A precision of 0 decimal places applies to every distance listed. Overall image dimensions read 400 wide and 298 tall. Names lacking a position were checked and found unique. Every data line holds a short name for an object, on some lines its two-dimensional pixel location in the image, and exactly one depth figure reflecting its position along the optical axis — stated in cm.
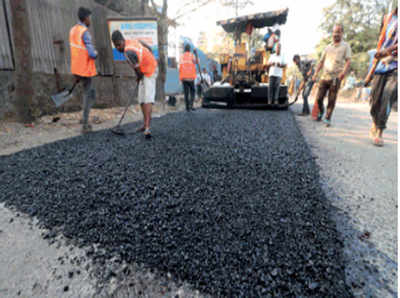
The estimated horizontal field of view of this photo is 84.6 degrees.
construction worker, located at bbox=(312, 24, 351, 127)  388
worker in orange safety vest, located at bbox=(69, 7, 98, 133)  325
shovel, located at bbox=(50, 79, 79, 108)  404
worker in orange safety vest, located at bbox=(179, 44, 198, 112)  584
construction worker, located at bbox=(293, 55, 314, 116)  559
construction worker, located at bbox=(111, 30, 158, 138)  285
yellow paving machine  612
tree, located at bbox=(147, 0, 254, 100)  780
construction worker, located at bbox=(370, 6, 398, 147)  275
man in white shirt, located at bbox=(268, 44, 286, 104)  532
